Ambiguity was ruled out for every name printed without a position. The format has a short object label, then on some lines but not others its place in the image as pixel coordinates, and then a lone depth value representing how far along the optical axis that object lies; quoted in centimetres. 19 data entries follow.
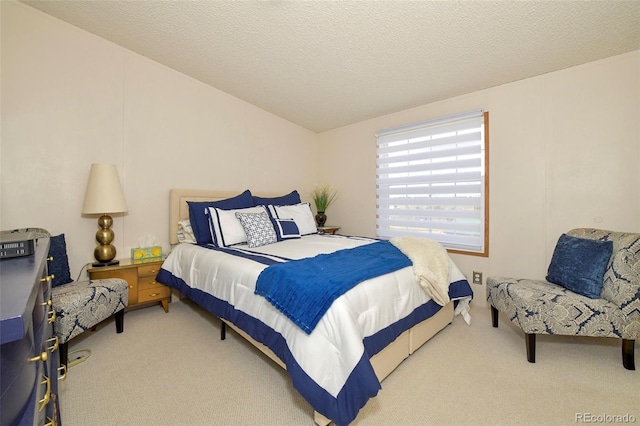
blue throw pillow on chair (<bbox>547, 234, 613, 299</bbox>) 194
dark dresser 48
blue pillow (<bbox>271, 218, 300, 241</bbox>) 299
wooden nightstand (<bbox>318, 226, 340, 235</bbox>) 409
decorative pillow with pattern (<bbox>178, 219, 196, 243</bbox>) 293
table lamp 238
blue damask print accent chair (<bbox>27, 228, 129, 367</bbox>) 184
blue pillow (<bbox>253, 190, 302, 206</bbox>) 344
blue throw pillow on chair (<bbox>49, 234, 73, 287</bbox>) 218
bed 127
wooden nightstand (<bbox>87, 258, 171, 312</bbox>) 244
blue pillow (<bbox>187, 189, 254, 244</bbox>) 284
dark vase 430
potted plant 433
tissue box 273
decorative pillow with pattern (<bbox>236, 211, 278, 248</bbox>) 267
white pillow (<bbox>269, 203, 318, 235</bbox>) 324
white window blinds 299
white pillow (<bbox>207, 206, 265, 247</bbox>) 270
